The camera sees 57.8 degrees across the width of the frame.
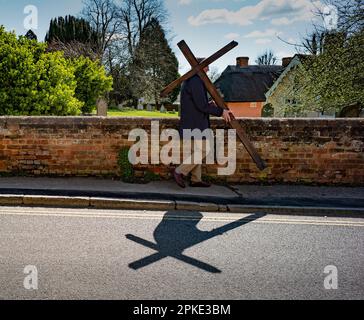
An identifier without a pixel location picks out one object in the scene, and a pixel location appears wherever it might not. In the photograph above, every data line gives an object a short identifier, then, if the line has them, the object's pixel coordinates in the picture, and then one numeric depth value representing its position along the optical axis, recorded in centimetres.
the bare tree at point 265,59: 5994
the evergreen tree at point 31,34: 3878
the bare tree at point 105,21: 3742
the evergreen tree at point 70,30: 4031
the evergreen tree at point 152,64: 3775
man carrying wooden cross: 567
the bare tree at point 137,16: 4169
